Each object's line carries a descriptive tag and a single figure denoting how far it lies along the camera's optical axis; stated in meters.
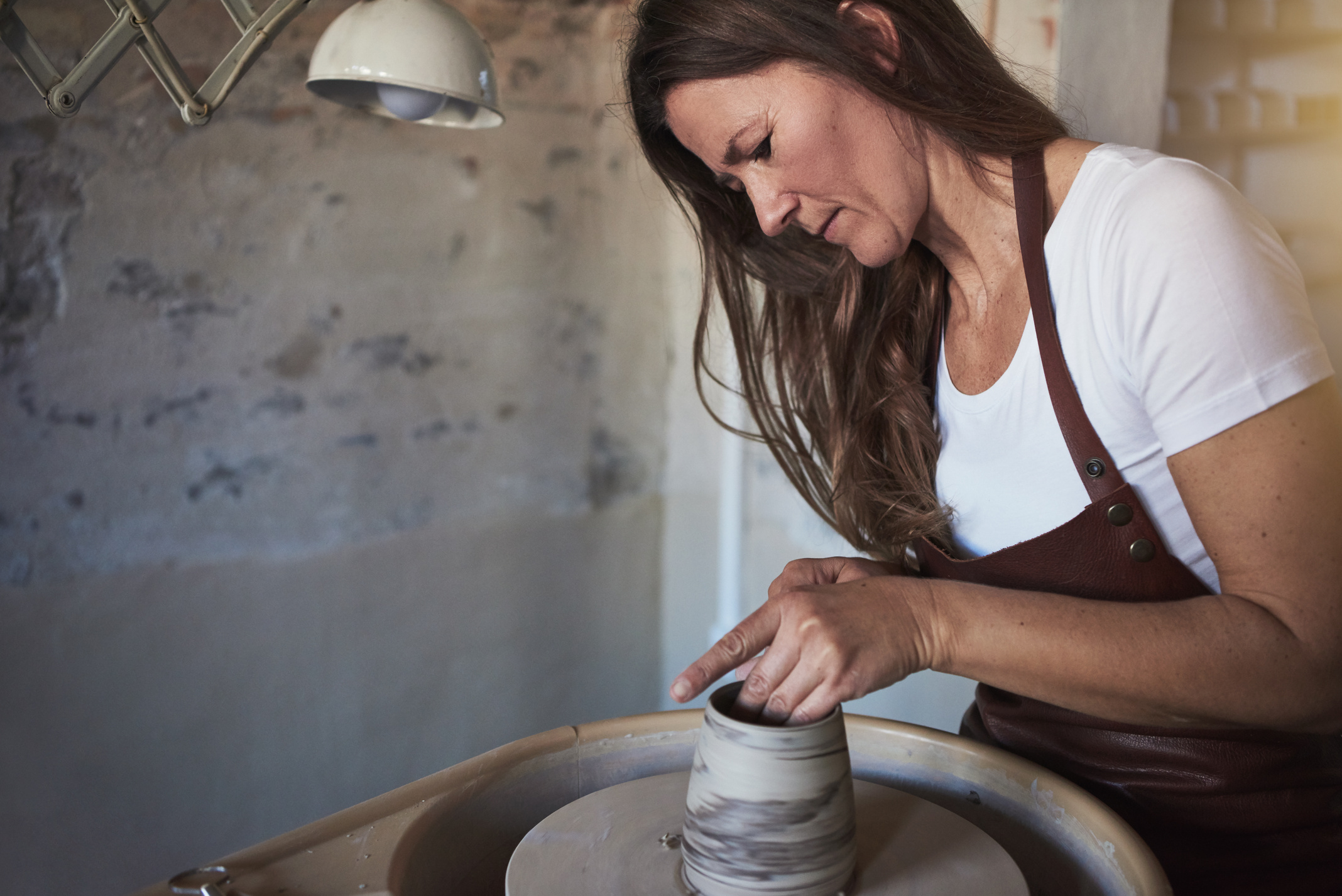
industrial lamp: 1.01
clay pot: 0.86
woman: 0.80
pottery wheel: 0.92
